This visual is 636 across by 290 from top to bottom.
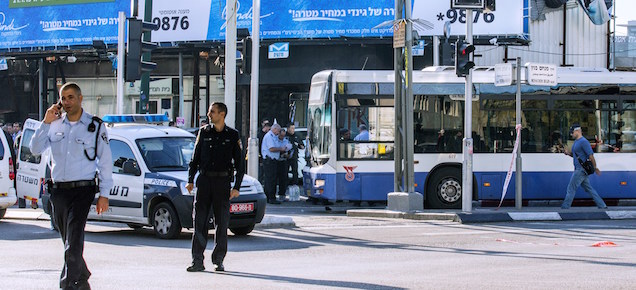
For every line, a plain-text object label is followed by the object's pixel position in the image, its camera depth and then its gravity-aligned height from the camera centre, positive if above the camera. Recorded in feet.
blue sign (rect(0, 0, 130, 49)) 117.29 +15.23
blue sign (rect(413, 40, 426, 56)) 102.06 +10.48
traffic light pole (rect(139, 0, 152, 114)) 75.20 +5.62
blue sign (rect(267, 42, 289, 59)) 106.01 +10.70
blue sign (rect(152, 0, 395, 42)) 103.71 +14.05
